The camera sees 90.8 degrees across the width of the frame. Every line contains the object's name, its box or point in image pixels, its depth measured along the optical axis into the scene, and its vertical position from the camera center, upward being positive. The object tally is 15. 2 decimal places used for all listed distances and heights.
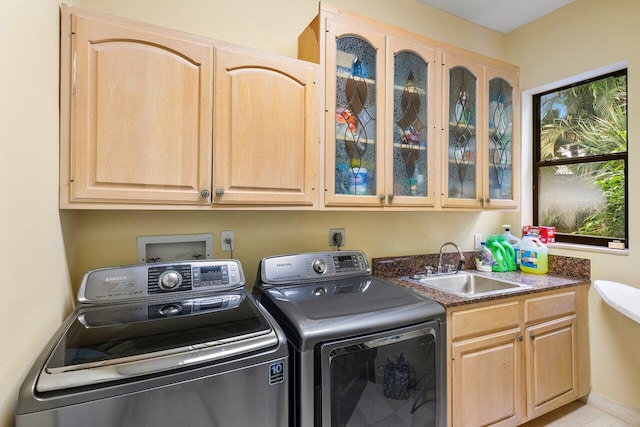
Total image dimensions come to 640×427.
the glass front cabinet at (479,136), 1.95 +0.52
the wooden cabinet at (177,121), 1.13 +0.39
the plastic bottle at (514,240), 2.35 -0.19
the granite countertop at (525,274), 1.90 -0.39
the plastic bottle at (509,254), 2.31 -0.28
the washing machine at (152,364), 0.77 -0.40
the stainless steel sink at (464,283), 2.03 -0.45
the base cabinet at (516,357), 1.58 -0.79
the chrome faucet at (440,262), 2.10 -0.32
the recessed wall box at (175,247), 1.52 -0.16
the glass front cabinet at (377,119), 1.62 +0.53
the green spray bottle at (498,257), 2.29 -0.30
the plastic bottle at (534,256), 2.22 -0.29
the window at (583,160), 2.08 +0.40
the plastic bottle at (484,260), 2.29 -0.32
